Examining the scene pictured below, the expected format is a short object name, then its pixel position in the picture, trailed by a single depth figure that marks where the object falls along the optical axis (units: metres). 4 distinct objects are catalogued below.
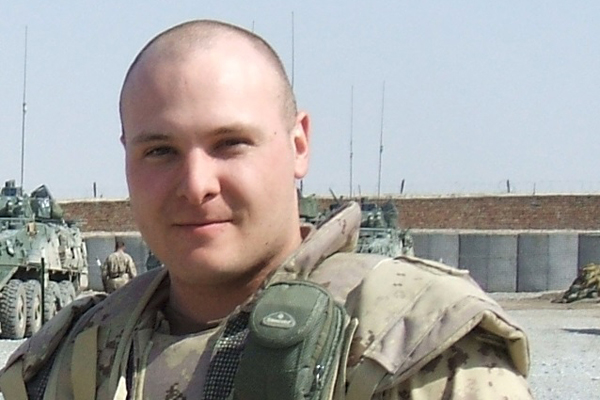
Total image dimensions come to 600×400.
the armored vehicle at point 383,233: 26.10
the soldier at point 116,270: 19.73
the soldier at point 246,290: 1.84
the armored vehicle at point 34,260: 19.38
